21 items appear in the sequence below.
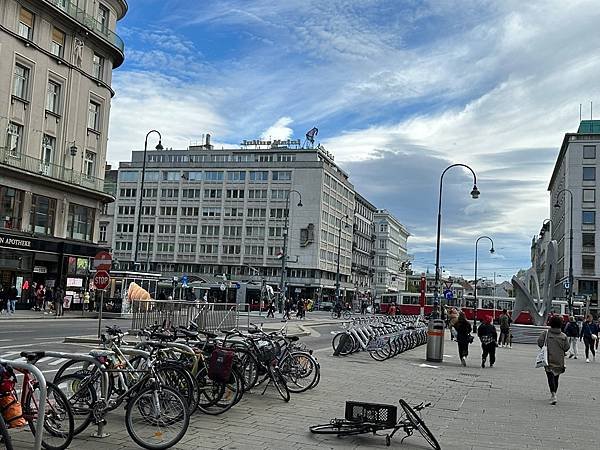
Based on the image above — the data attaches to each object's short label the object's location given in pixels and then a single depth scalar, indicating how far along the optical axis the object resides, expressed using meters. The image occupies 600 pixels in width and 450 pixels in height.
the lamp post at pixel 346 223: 112.09
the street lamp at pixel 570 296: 53.05
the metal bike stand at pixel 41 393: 6.40
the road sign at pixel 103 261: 20.02
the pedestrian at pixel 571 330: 26.86
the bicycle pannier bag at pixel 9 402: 6.29
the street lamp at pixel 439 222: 38.56
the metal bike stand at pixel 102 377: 7.72
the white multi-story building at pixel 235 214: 101.00
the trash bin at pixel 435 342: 21.80
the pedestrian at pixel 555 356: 13.38
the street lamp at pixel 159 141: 46.86
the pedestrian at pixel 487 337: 20.66
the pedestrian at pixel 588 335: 26.33
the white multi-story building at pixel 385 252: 143.62
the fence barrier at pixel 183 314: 20.84
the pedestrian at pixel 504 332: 33.28
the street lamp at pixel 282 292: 65.19
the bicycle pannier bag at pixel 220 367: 9.23
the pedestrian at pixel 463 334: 21.70
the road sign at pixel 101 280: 19.56
